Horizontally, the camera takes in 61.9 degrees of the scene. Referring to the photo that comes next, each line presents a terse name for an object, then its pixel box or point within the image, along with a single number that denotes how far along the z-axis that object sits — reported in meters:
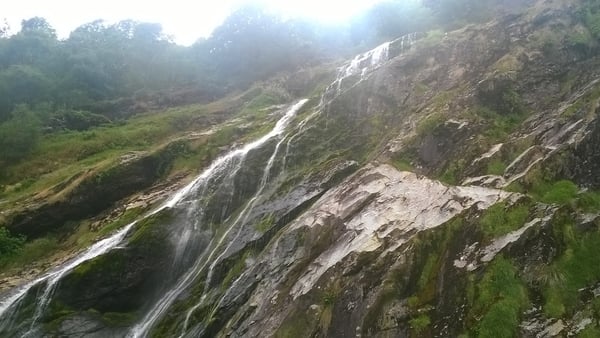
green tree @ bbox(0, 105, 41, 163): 28.52
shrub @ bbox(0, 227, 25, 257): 19.30
